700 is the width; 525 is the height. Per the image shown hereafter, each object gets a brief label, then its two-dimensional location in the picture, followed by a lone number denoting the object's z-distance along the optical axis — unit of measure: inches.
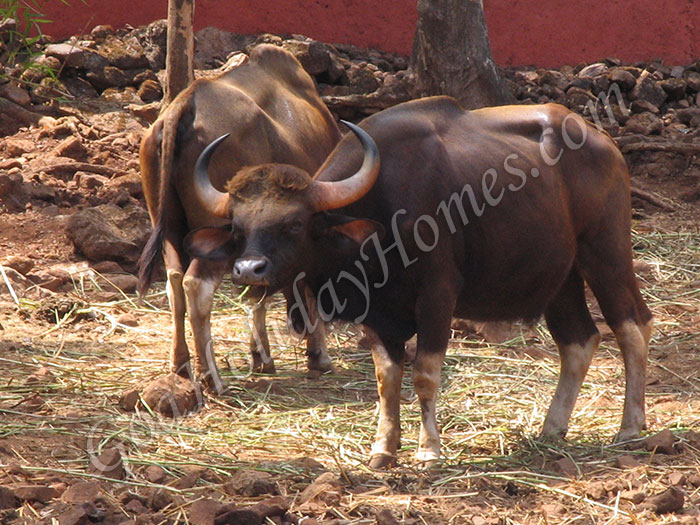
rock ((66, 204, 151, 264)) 693.9
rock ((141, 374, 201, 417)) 481.1
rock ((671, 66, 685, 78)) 952.9
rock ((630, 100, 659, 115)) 914.7
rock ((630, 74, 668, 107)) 924.0
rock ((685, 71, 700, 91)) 943.0
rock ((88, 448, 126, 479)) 385.4
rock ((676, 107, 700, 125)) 912.3
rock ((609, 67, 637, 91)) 924.0
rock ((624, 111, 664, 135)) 877.2
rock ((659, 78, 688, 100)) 932.6
